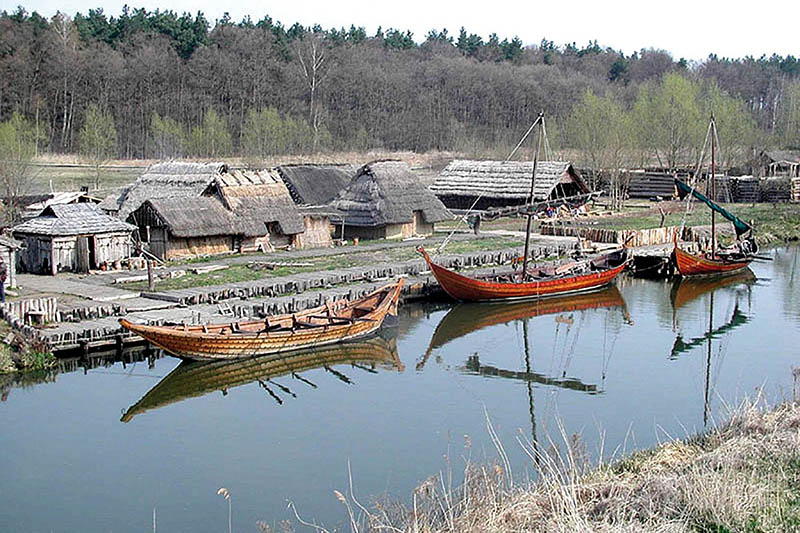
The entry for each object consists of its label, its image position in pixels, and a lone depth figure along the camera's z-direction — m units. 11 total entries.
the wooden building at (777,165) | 63.31
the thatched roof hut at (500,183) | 48.72
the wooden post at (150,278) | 27.83
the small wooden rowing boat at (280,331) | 22.09
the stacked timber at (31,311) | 23.42
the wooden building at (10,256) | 27.06
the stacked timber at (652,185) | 60.16
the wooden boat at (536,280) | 30.45
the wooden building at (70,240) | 30.47
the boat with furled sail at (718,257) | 36.47
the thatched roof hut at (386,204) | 40.44
